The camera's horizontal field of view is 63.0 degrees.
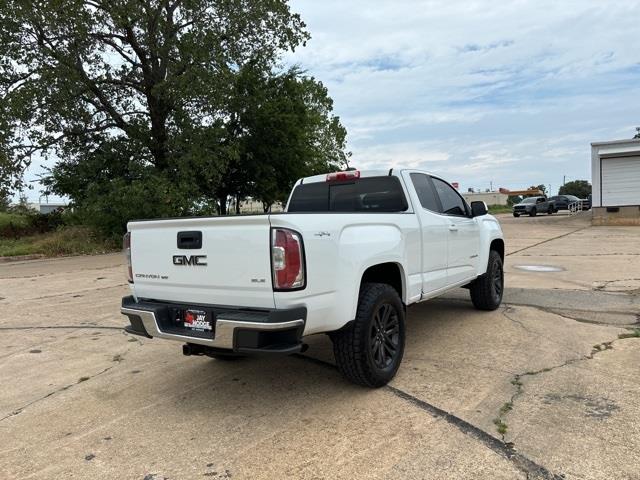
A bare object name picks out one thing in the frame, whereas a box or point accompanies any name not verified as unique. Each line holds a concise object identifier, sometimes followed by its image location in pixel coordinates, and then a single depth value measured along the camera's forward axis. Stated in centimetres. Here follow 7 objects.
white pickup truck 354
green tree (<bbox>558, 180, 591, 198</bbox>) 11381
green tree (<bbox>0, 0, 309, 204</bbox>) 1930
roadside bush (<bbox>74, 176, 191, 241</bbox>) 1931
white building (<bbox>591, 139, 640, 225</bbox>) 2667
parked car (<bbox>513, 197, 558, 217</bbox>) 4200
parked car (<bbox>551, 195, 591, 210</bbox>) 4422
